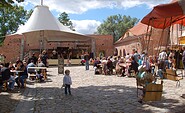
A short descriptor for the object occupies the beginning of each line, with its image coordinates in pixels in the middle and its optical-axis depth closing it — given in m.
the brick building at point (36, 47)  27.25
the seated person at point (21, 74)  7.97
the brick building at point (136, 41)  22.56
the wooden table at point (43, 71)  10.01
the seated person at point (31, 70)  9.85
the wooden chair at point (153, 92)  5.01
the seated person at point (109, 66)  12.45
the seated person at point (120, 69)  11.78
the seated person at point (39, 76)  9.61
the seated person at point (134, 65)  11.08
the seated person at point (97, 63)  13.11
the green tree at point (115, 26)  53.27
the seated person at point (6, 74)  7.06
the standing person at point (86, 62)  15.58
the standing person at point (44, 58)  12.28
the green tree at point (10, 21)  35.55
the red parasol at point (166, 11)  4.46
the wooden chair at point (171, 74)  7.02
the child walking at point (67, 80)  6.65
